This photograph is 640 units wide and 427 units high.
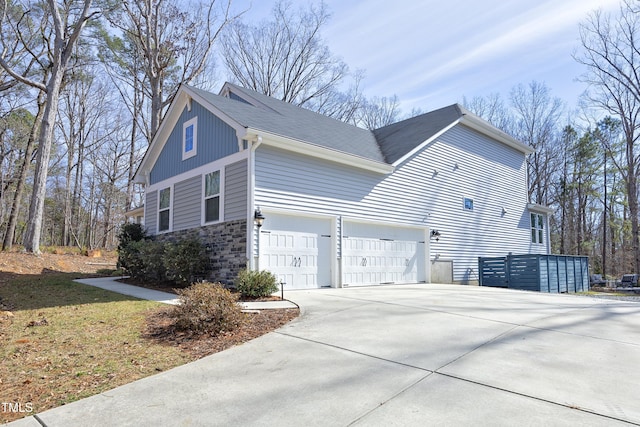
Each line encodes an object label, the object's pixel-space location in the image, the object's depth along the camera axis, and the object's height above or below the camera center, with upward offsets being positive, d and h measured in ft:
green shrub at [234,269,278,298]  27.37 -2.57
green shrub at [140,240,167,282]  36.27 -1.40
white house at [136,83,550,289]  32.14 +5.48
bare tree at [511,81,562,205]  99.86 +30.13
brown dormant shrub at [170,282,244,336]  17.76 -3.00
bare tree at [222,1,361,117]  79.97 +38.66
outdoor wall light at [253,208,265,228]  30.35 +2.12
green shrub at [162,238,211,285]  32.60 -1.25
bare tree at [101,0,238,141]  62.75 +33.58
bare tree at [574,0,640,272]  71.36 +31.92
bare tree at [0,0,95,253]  47.91 +16.75
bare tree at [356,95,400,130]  95.76 +32.50
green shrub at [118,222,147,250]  45.09 +1.26
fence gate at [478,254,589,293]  47.73 -2.99
